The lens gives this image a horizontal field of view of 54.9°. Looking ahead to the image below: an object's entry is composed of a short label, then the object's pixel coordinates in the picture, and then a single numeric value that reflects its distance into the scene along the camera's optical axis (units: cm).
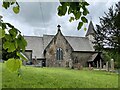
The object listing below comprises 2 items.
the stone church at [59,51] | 2033
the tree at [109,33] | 1544
